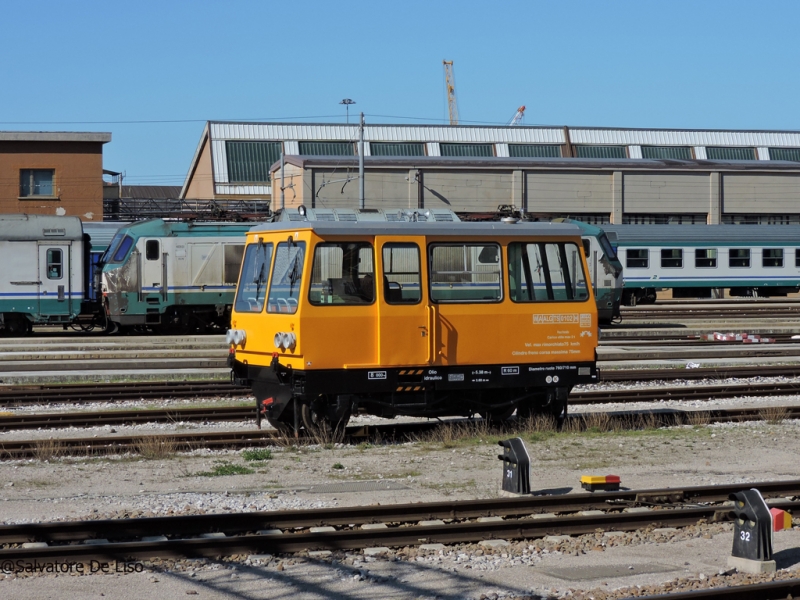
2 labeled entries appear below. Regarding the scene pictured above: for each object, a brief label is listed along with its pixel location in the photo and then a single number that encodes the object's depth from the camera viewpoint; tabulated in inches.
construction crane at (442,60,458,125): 6013.8
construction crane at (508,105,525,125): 6333.7
